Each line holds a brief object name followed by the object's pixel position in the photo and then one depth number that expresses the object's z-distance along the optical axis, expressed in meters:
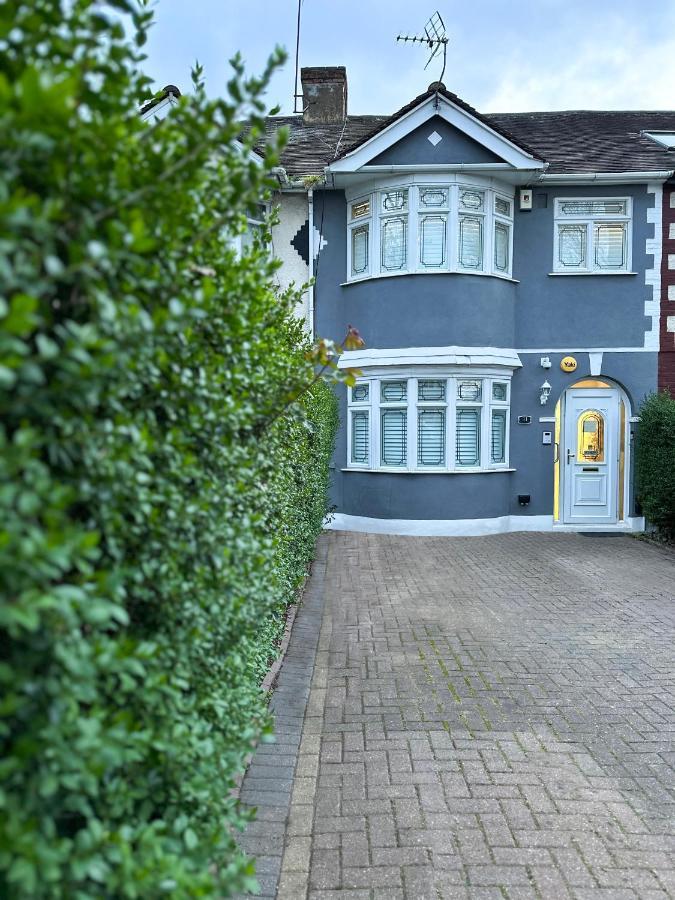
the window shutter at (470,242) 11.34
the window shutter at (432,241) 11.33
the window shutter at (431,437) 11.53
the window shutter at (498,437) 11.82
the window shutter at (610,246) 11.97
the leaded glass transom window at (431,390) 11.50
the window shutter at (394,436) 11.66
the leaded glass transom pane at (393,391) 11.66
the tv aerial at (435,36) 12.17
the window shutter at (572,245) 11.97
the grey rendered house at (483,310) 11.26
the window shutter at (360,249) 11.94
